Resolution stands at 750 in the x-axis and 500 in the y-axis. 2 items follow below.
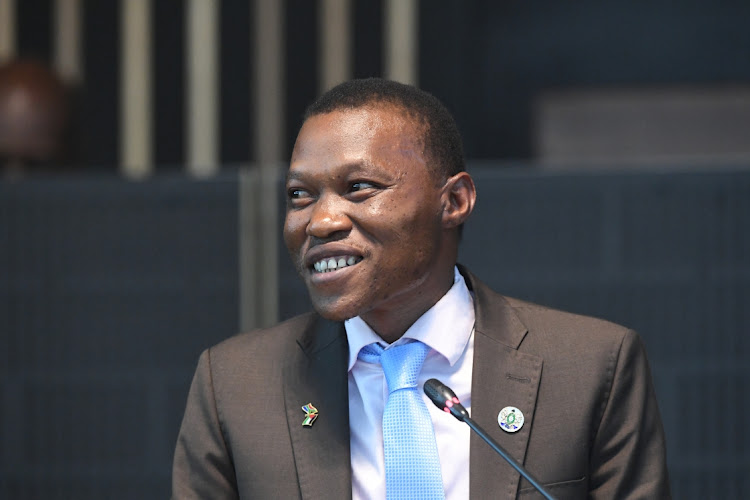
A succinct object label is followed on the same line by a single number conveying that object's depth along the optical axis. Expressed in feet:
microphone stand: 14.91
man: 15.29
